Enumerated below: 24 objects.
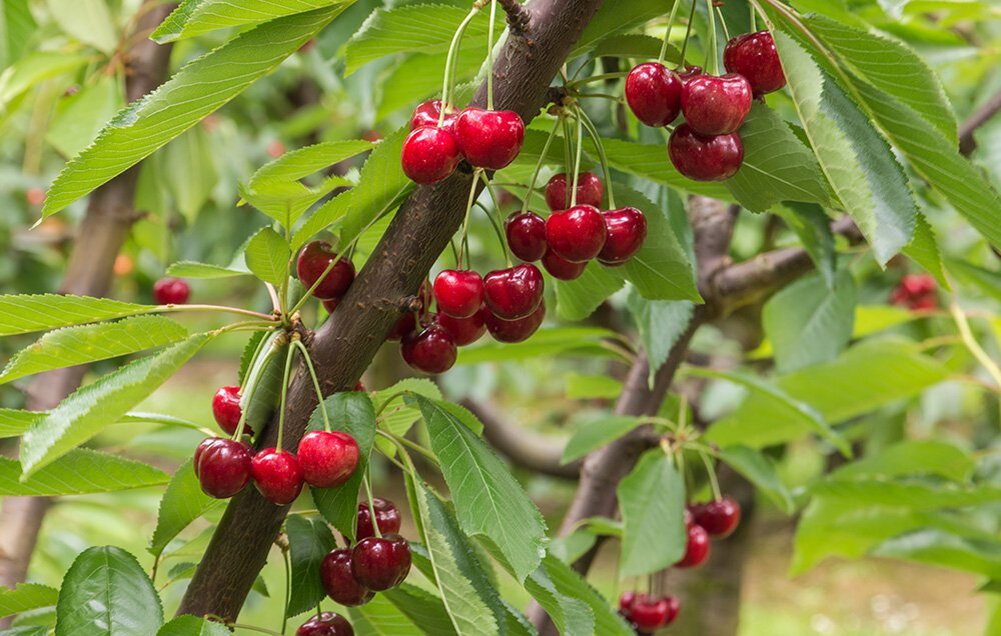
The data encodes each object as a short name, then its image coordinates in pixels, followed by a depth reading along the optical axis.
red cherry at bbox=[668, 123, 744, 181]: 1.55
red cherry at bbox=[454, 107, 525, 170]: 1.53
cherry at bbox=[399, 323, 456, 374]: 1.60
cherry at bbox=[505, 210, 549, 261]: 1.60
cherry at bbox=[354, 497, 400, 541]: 1.61
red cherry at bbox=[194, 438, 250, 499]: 1.55
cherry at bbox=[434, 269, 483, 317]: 1.58
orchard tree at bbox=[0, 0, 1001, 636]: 1.53
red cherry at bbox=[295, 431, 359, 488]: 1.54
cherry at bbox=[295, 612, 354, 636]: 1.60
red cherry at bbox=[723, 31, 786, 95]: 1.55
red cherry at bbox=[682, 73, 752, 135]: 1.53
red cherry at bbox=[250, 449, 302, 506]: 1.54
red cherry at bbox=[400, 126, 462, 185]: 1.53
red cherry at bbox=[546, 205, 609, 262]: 1.56
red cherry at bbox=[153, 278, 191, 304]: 1.94
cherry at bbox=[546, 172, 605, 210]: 1.61
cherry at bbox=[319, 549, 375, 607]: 1.58
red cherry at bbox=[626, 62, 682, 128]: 1.55
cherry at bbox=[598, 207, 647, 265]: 1.58
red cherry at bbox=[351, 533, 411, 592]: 1.56
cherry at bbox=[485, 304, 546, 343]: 1.62
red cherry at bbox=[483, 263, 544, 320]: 1.58
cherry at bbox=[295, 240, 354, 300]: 1.60
